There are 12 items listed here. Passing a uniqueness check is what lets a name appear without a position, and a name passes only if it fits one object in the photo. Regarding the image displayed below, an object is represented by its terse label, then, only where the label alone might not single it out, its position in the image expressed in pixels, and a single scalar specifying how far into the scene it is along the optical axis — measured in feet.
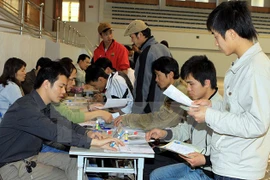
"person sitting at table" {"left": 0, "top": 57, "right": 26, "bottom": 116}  12.45
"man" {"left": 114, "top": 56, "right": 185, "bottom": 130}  9.65
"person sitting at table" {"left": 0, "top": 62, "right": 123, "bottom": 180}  7.17
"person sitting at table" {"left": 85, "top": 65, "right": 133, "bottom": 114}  12.96
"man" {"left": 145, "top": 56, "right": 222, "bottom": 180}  7.38
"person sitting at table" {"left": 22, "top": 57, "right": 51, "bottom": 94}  16.53
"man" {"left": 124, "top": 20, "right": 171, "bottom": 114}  11.82
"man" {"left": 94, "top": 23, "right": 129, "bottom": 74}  18.13
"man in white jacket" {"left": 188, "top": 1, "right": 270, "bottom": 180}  4.84
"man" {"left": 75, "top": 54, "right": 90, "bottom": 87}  22.06
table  6.90
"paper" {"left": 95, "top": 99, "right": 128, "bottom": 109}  10.70
